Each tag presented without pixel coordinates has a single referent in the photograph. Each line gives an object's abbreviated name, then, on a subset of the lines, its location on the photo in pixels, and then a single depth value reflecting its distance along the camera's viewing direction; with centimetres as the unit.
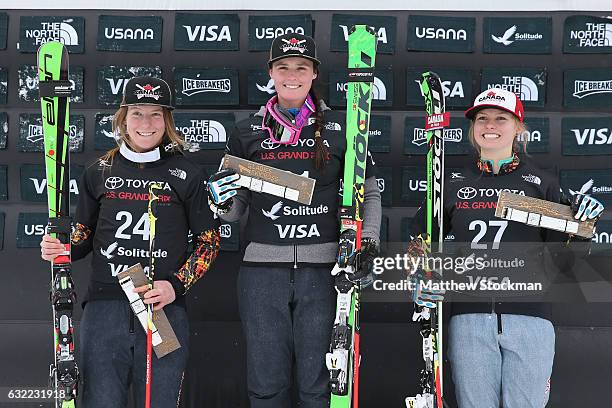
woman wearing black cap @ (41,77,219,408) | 652
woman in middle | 664
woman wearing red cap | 642
